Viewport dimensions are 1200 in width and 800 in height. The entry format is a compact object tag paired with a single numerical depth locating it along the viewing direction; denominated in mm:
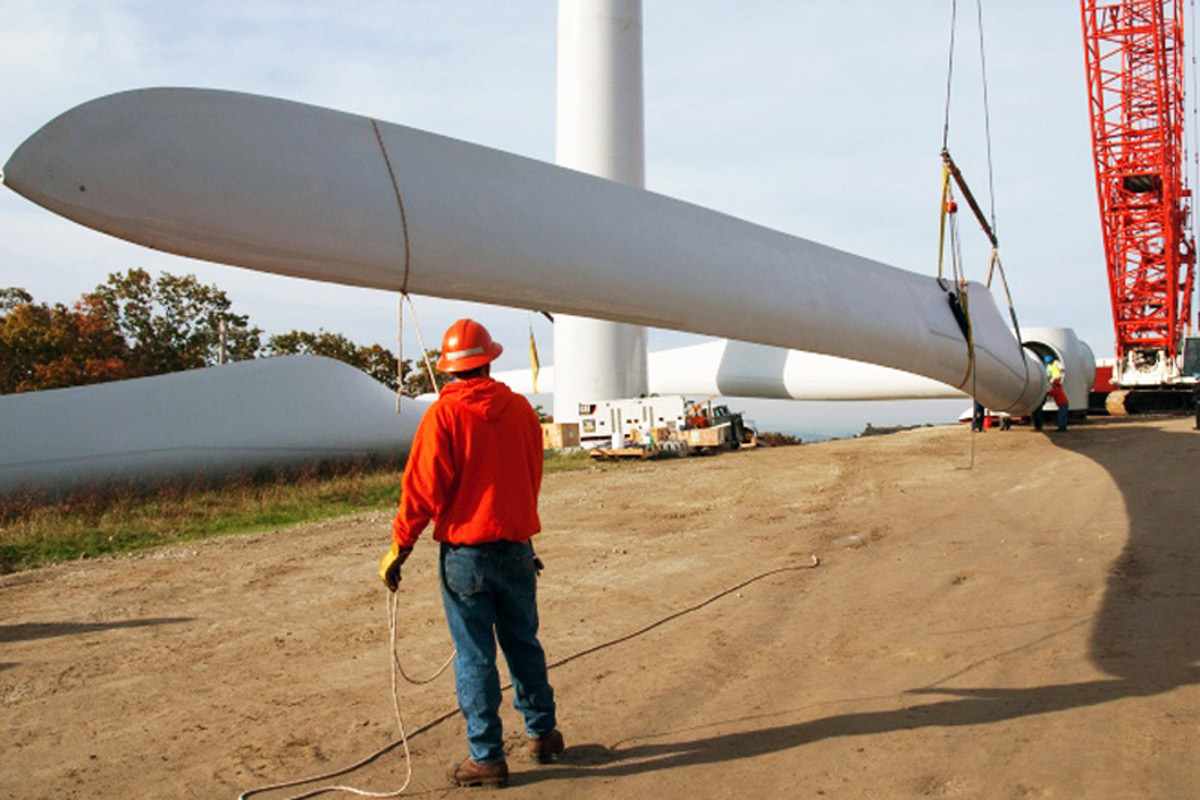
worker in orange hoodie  3430
